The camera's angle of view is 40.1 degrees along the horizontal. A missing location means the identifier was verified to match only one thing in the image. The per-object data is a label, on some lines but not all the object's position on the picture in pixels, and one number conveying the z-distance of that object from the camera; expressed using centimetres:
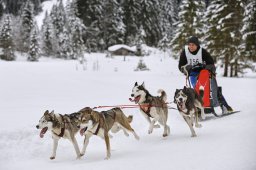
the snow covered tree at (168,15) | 6619
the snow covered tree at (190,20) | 3123
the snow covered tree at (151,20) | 5816
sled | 849
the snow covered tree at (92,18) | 5584
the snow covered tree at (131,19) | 5644
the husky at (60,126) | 607
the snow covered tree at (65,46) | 5333
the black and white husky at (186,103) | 707
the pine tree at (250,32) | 2578
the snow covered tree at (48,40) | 5944
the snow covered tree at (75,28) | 5203
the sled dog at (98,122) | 596
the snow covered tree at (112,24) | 5556
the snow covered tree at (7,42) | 5159
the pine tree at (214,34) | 2652
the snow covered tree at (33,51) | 5091
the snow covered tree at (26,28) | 6244
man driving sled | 849
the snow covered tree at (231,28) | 2567
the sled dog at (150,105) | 727
